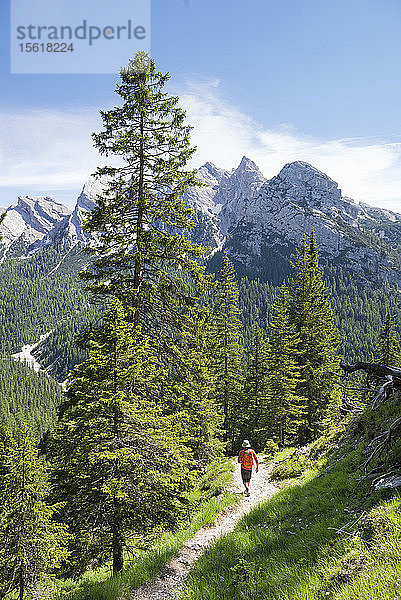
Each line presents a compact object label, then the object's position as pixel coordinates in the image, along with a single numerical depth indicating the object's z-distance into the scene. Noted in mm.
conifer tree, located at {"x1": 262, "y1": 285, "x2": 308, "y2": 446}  23047
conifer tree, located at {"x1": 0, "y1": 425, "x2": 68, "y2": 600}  13969
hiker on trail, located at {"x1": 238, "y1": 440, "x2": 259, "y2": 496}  12220
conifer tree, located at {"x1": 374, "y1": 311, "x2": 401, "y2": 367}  28375
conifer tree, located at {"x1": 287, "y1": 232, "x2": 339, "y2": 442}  24672
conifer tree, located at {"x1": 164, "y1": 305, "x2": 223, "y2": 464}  11055
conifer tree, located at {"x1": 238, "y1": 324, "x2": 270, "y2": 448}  29334
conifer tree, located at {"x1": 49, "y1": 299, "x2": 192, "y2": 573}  8516
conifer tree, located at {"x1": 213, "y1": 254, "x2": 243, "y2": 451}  29531
